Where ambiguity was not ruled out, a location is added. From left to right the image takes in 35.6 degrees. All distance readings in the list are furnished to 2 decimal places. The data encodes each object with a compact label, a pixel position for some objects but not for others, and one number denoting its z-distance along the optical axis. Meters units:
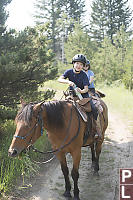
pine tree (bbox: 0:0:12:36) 7.87
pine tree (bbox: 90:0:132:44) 33.88
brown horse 2.99
